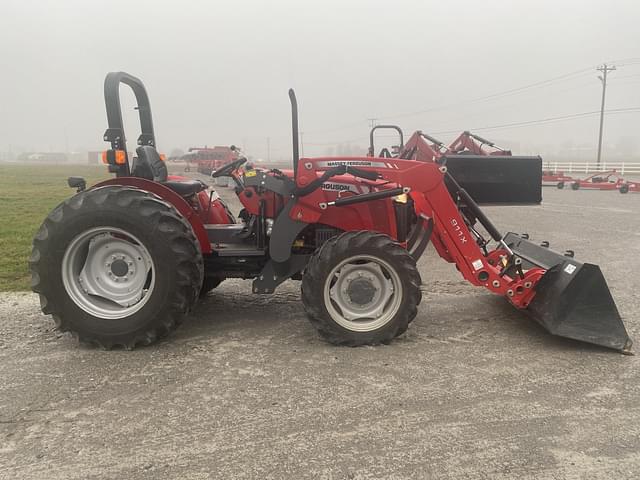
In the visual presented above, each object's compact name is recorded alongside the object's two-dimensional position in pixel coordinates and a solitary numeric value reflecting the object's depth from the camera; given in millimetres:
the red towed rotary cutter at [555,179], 23906
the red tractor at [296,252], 3664
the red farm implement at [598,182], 22125
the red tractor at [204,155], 36288
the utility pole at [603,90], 44812
